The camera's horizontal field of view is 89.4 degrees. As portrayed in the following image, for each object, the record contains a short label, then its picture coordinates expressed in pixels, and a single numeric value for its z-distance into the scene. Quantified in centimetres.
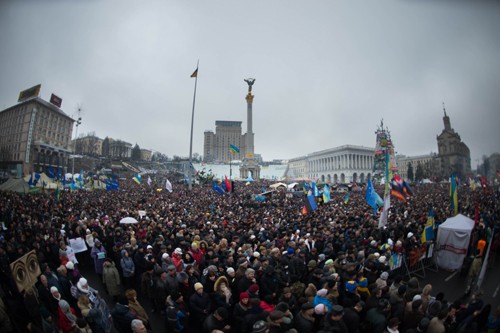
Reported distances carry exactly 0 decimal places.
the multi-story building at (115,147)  10215
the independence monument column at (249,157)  6544
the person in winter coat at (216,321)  380
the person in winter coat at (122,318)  403
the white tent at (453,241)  888
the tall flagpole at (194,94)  3444
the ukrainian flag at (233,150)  4293
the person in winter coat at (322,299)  442
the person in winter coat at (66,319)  407
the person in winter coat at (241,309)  416
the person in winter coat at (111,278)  666
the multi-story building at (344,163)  9444
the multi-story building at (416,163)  7291
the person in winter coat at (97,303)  449
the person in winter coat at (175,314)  455
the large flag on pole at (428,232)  920
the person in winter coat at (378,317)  392
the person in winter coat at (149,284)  642
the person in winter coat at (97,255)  791
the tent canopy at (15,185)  1481
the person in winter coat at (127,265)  715
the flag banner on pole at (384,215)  1018
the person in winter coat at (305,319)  372
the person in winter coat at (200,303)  470
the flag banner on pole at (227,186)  2558
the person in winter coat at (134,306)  439
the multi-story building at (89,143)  10112
